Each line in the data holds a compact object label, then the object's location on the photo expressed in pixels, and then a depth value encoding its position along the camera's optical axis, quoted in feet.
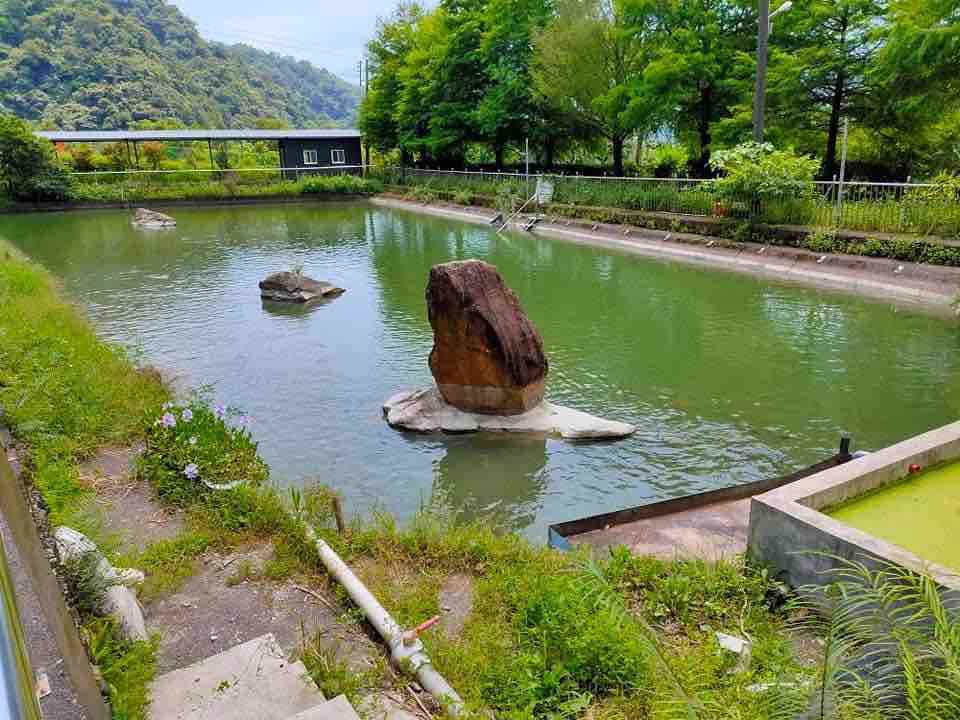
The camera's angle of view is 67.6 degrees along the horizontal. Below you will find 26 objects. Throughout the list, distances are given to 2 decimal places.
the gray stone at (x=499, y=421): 23.62
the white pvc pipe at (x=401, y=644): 9.80
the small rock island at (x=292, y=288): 44.70
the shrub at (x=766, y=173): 49.83
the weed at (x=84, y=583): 9.95
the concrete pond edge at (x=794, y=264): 39.37
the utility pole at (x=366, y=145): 133.12
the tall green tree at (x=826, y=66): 54.44
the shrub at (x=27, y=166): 97.66
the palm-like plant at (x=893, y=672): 5.96
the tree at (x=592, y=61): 72.79
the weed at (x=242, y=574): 12.76
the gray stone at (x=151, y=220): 82.38
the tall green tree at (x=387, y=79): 122.42
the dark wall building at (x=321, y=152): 127.95
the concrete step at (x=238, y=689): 9.36
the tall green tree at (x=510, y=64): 86.43
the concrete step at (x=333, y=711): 8.72
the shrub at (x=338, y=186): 113.80
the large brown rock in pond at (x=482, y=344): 24.22
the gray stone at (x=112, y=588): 10.27
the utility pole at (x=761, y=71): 49.14
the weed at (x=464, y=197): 88.89
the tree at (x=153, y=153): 127.24
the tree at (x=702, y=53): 62.80
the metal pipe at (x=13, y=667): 1.85
